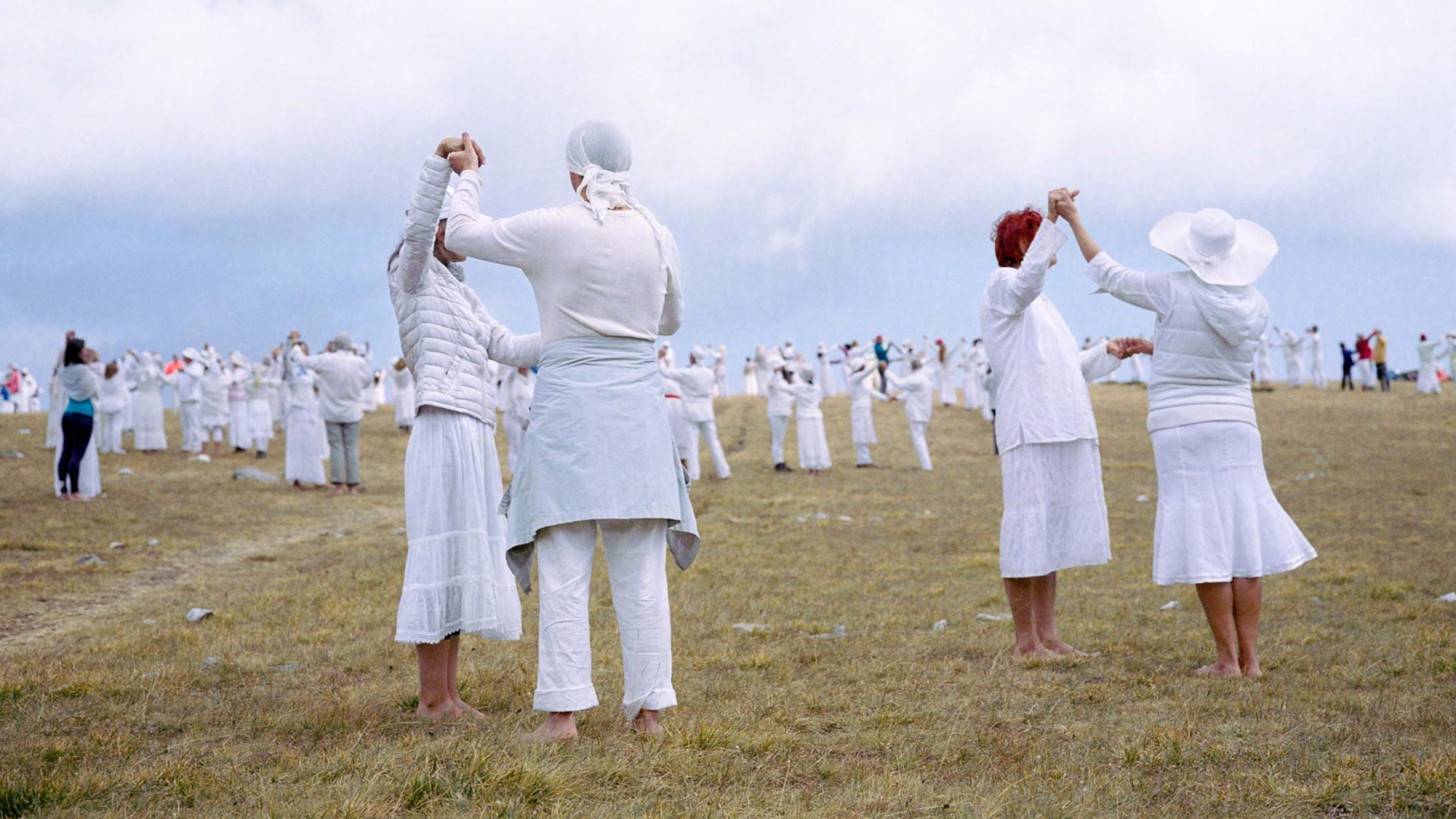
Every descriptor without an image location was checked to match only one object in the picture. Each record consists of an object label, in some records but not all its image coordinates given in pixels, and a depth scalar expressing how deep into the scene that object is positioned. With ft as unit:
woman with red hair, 19.51
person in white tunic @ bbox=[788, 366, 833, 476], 72.69
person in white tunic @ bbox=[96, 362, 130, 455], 80.69
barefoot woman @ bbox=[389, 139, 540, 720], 14.74
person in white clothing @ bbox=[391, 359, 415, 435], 103.40
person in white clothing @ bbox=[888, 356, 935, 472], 74.84
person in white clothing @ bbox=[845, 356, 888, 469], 77.00
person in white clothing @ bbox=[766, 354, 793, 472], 73.97
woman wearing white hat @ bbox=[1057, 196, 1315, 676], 17.75
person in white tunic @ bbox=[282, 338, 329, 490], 63.82
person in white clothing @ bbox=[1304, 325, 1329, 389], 142.92
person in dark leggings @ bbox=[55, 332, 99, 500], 49.96
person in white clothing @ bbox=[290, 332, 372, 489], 56.44
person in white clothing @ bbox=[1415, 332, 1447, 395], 120.37
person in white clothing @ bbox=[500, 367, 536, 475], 70.13
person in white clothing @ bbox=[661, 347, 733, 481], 65.10
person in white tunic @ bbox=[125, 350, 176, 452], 82.99
